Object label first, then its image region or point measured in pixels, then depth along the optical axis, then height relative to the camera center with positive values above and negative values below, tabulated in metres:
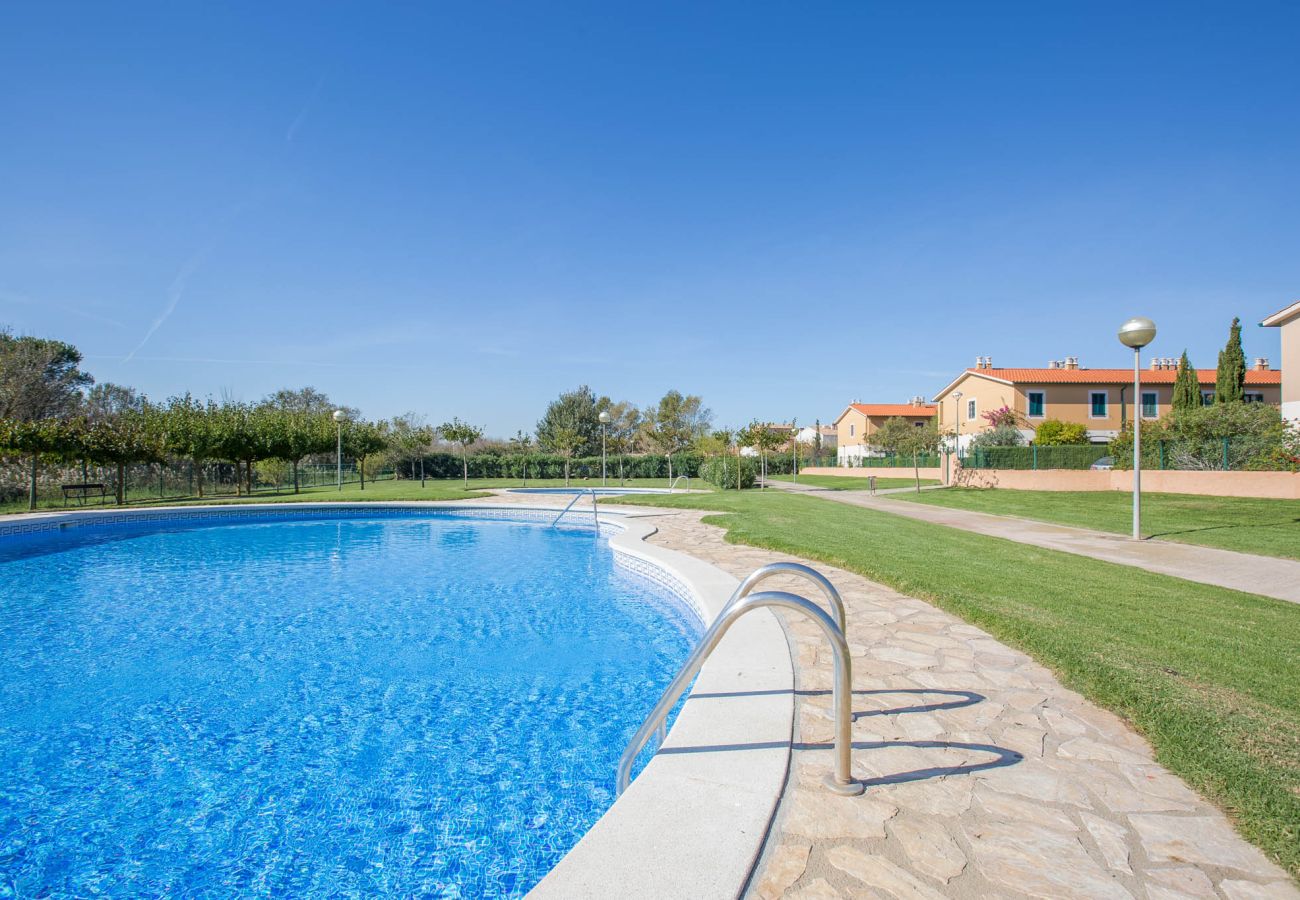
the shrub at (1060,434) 33.06 +0.78
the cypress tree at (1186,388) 29.94 +3.04
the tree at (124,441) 19.78 +0.52
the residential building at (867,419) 52.28 +2.83
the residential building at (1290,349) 20.50 +3.48
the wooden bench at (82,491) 20.42 -1.28
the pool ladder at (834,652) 2.26 -0.90
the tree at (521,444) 50.59 +0.69
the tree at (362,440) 29.45 +0.71
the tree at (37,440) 17.91 +0.53
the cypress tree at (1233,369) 28.19 +3.77
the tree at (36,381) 29.69 +4.22
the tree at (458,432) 32.28 +1.16
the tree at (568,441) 35.47 +0.72
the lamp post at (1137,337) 10.09 +1.94
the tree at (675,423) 51.47 +2.61
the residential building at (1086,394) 36.34 +3.37
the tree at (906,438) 34.31 +0.69
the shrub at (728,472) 25.69 -0.98
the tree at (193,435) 22.40 +0.78
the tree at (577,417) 54.08 +3.29
